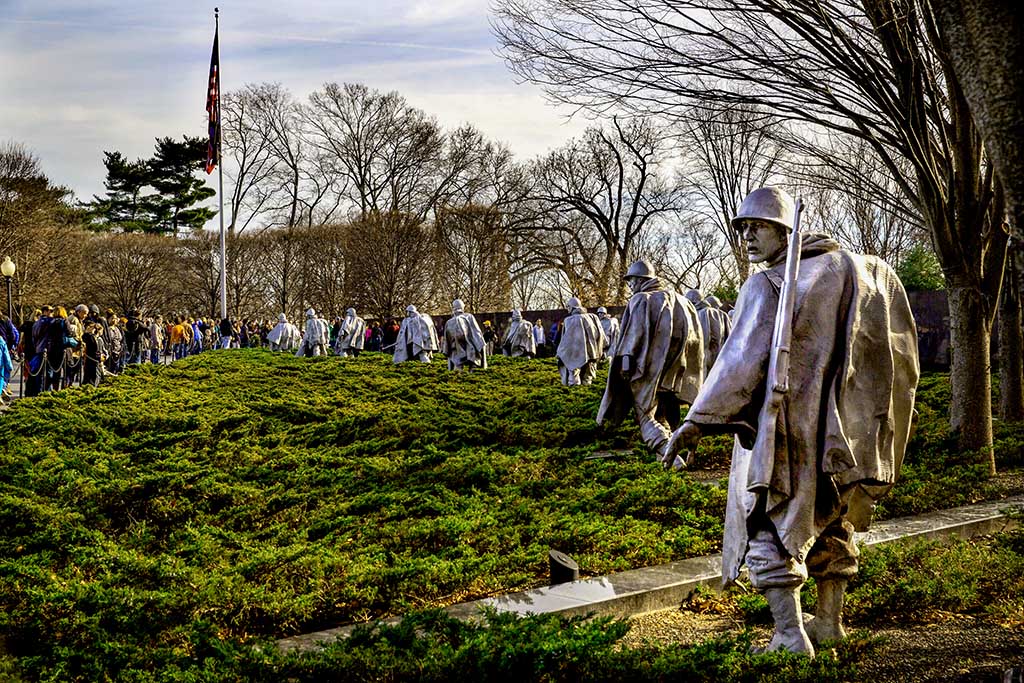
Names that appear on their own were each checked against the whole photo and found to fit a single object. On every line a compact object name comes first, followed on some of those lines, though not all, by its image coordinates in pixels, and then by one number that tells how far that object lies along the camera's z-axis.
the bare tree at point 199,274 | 58.44
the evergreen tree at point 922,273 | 30.83
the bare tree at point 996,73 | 4.41
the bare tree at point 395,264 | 49.88
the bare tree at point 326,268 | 53.88
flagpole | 42.09
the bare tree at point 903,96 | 10.68
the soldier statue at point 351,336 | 39.22
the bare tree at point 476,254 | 48.59
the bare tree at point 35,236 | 41.53
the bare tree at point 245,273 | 57.75
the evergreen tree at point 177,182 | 71.19
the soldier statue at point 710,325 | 19.20
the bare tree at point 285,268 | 56.69
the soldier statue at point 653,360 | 11.39
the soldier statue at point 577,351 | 22.38
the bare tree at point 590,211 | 49.06
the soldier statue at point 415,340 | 30.36
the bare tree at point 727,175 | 37.99
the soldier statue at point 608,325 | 33.81
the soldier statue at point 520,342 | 37.47
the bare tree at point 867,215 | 19.50
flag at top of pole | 37.97
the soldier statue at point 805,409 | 4.50
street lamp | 26.32
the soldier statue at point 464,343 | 27.45
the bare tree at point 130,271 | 56.00
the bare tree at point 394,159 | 52.66
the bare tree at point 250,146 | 58.19
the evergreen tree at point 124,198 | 70.81
